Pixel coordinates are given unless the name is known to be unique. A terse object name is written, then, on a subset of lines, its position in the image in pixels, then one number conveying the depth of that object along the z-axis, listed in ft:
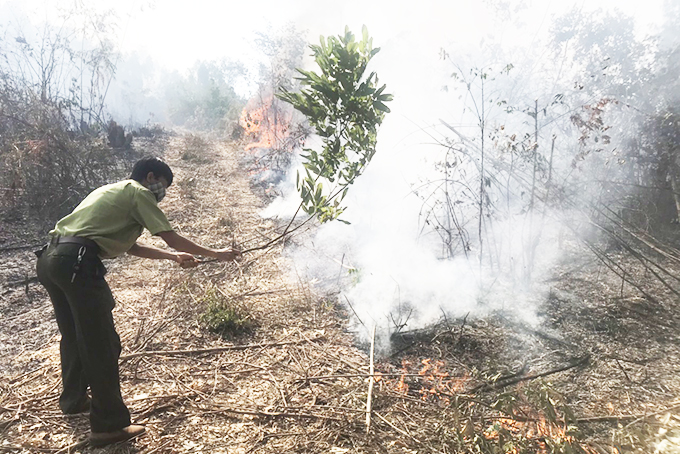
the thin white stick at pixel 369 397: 8.32
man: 7.20
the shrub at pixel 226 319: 12.27
